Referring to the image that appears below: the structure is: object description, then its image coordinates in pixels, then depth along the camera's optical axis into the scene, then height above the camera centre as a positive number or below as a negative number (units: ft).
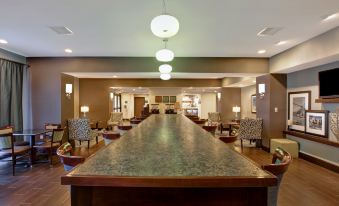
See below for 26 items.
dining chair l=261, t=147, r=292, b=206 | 4.62 -1.37
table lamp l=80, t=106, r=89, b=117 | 34.04 -0.45
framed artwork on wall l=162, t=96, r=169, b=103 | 44.06 +1.38
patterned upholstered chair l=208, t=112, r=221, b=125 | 37.57 -2.00
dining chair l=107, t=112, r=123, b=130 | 36.13 -2.08
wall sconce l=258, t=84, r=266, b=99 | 22.95 +1.64
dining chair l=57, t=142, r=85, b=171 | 5.68 -1.41
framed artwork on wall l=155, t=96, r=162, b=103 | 44.15 +1.39
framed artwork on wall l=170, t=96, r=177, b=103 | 44.43 +1.38
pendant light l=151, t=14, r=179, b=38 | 8.04 +3.04
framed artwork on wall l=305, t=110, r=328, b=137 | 16.72 -1.39
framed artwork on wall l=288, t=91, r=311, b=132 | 19.11 -0.17
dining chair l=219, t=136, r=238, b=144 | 9.63 -1.49
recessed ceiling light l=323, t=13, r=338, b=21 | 11.24 +4.66
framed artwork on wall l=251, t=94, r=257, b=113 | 33.42 +0.37
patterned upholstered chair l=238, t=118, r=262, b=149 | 22.75 -2.48
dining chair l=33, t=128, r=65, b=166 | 17.12 -3.07
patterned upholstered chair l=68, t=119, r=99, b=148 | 21.89 -2.32
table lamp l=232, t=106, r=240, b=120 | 36.02 -0.59
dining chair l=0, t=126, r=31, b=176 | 14.58 -2.89
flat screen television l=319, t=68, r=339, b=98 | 15.43 +1.61
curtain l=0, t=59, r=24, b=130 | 18.44 +1.16
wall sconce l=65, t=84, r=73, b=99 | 22.63 +1.72
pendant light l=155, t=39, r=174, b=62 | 13.12 +3.11
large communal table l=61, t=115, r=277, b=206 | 3.34 -1.15
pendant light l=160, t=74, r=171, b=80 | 20.75 +2.89
